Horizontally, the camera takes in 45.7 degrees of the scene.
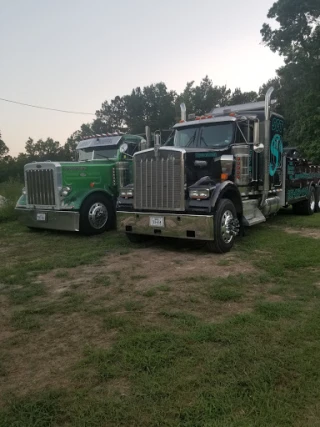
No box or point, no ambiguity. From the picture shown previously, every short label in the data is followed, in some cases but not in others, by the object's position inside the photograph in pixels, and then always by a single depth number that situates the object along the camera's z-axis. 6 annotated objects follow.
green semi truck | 8.33
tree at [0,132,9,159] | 66.50
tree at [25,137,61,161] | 66.00
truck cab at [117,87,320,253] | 6.43
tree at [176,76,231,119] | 45.97
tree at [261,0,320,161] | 24.70
